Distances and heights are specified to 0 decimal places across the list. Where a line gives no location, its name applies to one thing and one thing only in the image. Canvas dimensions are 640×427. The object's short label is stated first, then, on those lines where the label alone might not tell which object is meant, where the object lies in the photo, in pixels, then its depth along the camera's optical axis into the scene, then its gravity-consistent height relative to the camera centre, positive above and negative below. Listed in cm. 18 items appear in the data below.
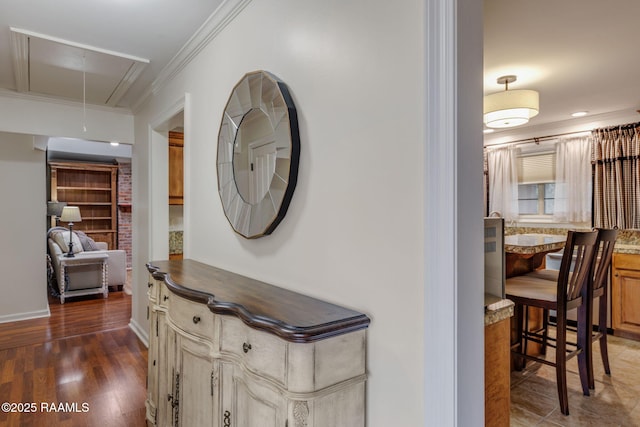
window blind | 471 +60
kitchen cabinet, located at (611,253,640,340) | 369 -89
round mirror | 158 +29
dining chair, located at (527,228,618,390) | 247 -64
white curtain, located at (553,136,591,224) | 432 +39
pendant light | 294 +88
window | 474 +39
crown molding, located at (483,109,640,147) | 409 +110
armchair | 527 -86
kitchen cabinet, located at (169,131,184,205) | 369 +46
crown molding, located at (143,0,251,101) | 200 +114
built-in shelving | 802 +40
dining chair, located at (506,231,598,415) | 224 -56
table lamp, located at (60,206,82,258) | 575 -5
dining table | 239 -26
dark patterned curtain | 387 +40
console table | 109 -52
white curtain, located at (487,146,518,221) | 503 +44
